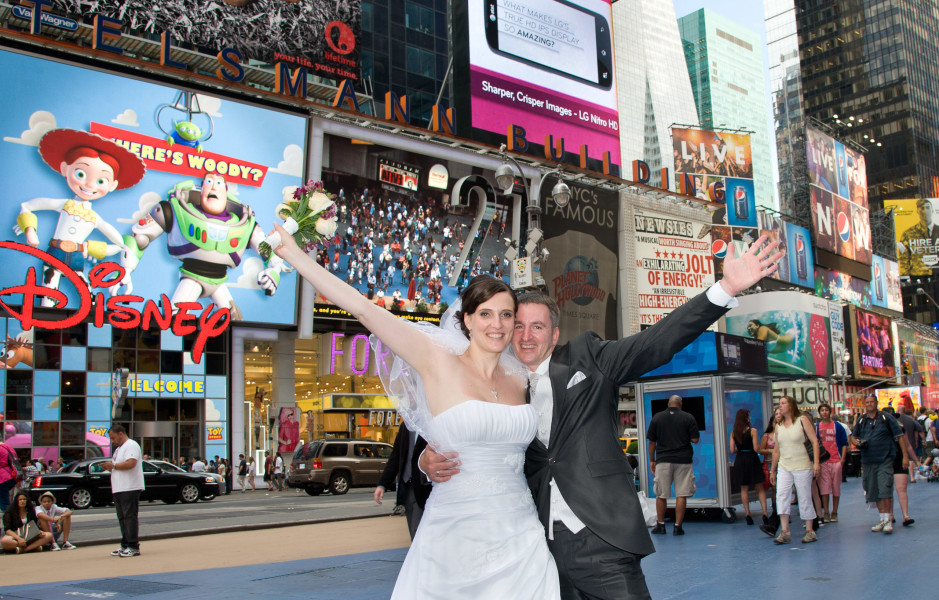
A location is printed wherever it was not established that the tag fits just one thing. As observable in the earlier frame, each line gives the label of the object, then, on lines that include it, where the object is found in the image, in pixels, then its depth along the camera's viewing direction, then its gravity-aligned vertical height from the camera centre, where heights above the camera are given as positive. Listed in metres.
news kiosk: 12.73 -0.14
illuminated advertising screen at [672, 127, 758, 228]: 53.88 +14.40
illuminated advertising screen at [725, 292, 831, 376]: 61.91 +4.10
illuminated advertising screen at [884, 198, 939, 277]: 67.25 +12.31
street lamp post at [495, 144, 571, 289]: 15.80 +3.03
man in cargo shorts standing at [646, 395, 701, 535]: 11.39 -0.87
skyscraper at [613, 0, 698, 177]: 124.25 +46.62
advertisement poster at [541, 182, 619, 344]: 42.00 +6.70
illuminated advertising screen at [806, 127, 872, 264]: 66.50 +15.41
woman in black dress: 12.31 -1.13
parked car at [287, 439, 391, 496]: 25.98 -2.21
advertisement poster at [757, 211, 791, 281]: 63.50 +12.00
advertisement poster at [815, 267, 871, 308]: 71.25 +8.33
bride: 3.46 -0.25
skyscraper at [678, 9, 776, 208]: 158.88 +60.03
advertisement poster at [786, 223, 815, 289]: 67.25 +10.32
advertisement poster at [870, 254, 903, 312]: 80.81 +9.53
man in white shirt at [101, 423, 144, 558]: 11.01 -1.16
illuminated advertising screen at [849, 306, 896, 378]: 69.06 +3.10
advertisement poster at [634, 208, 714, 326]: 46.12 +6.85
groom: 3.42 -0.27
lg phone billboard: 40.16 +16.34
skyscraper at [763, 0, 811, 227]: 69.25 +35.28
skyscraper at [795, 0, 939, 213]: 107.94 +39.71
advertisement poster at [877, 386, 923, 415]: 43.53 -0.82
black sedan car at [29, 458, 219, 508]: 22.12 -2.28
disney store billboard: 26.73 +7.10
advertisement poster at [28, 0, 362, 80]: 32.50 +15.09
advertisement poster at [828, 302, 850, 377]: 64.81 +3.54
